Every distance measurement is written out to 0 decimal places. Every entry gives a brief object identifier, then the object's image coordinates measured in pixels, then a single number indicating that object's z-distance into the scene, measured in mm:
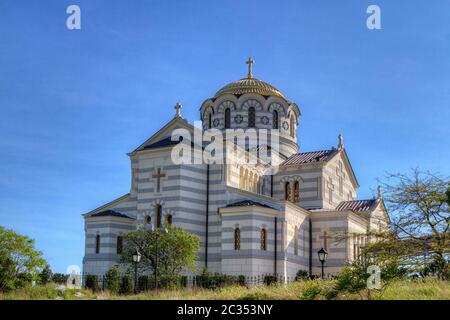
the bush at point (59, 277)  36000
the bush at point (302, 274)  38291
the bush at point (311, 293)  21281
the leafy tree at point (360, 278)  20656
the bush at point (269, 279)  35381
